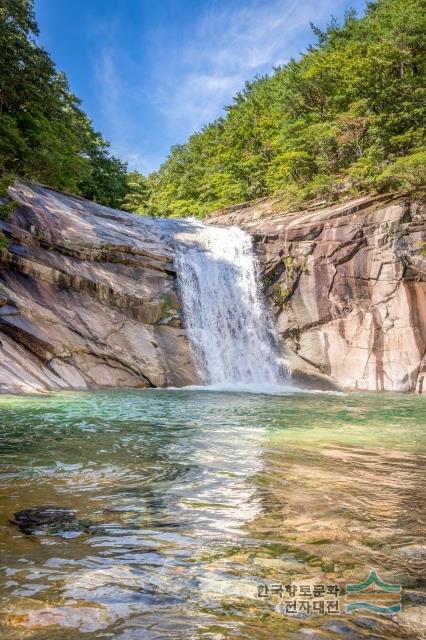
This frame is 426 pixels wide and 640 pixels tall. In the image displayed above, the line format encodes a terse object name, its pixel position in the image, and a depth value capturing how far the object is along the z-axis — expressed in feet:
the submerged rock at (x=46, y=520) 11.39
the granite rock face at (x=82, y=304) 50.78
